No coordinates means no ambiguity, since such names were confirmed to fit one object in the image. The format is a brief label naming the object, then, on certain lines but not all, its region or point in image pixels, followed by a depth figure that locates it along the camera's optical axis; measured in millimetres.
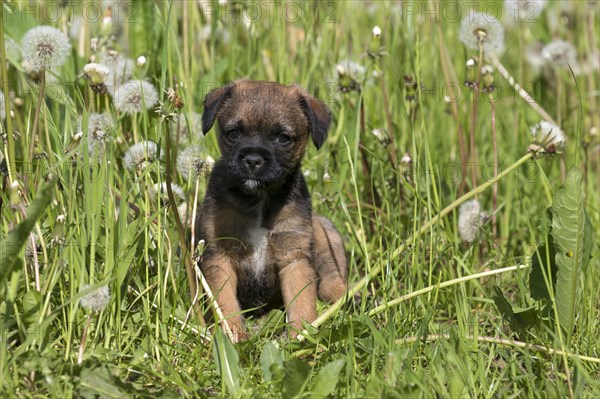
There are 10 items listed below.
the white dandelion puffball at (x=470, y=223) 9398
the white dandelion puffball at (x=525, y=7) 11280
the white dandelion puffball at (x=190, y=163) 7957
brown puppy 8211
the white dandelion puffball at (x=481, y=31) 9305
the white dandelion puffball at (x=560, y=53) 11906
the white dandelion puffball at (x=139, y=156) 7680
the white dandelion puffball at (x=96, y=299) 6270
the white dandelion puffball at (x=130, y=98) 8398
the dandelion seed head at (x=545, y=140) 7945
